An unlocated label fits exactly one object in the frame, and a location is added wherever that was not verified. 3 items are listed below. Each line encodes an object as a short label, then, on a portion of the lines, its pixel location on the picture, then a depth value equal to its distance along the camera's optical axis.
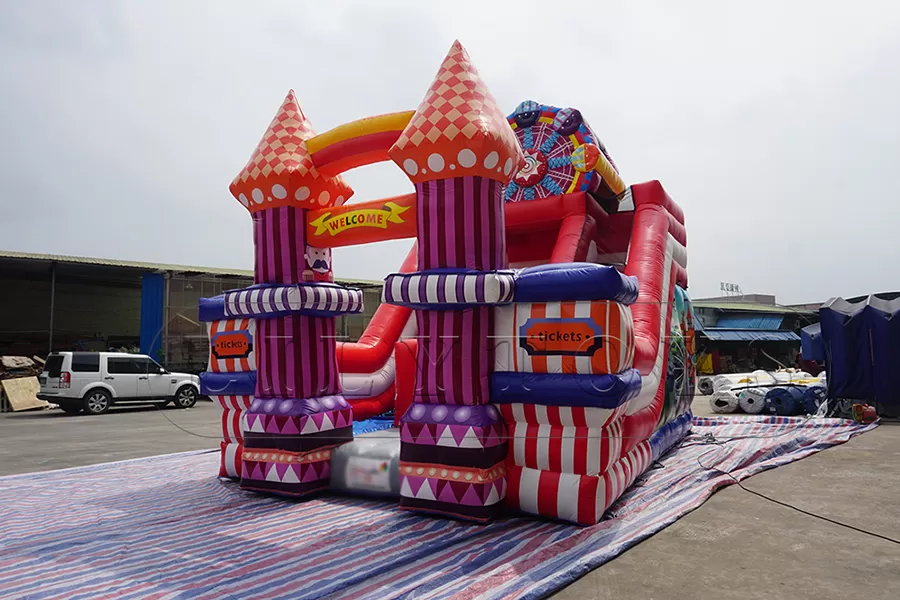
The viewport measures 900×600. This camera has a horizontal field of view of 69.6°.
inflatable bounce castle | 3.82
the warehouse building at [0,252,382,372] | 12.89
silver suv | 11.30
